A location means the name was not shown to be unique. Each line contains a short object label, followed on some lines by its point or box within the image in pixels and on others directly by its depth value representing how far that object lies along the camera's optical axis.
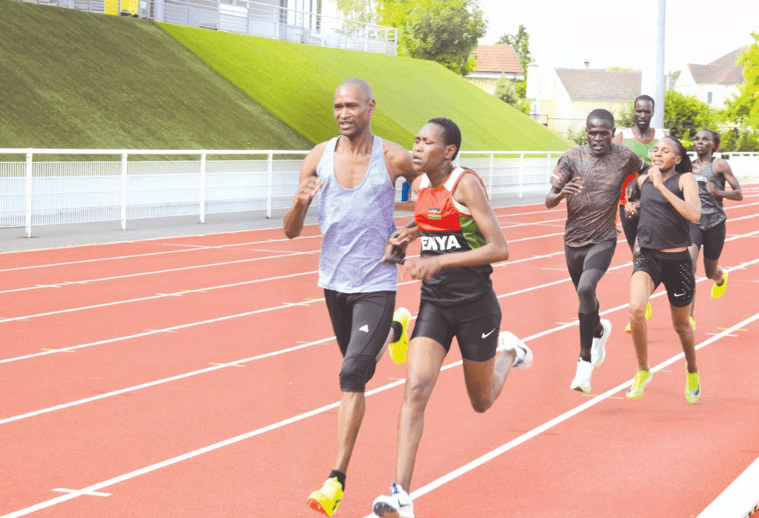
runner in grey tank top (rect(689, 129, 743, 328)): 10.98
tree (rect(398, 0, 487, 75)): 68.50
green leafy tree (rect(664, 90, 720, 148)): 52.75
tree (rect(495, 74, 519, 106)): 81.75
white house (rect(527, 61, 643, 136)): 110.75
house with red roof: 118.69
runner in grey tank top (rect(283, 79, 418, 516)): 5.18
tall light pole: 17.58
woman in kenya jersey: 4.91
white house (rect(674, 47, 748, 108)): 131.25
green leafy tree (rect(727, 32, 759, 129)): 73.31
